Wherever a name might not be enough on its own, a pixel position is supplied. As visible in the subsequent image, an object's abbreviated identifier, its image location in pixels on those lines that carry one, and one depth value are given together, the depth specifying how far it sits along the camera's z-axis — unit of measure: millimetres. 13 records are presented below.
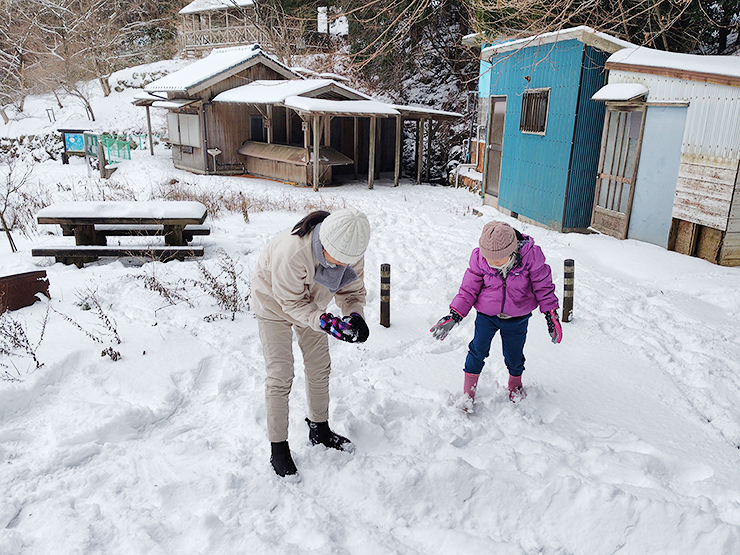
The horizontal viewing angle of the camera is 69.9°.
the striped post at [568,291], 5406
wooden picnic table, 7016
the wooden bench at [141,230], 7469
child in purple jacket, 3465
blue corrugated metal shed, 9344
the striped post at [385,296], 5281
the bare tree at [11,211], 7458
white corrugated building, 7023
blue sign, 22031
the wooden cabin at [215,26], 31031
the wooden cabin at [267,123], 16906
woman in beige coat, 2691
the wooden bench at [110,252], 6908
